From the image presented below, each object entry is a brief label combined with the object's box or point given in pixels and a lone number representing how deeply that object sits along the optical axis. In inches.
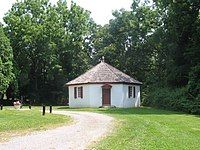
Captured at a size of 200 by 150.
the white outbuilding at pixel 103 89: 1921.8
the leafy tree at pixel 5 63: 2213.3
